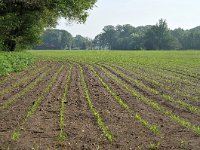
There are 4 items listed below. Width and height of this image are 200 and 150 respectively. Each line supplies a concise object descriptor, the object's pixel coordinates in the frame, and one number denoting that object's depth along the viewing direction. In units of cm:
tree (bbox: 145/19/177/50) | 14050
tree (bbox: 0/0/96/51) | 3197
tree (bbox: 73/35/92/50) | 19074
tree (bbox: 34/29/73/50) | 18762
